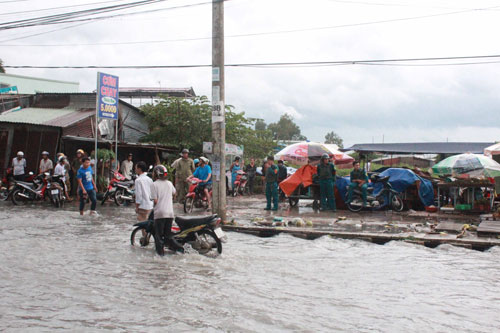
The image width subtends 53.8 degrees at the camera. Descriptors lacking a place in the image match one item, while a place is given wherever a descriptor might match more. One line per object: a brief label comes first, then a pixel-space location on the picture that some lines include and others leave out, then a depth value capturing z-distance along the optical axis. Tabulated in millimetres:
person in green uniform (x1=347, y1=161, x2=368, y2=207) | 15711
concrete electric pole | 12297
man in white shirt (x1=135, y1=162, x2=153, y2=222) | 9614
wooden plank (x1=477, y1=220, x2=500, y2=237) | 10562
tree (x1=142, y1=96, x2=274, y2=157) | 24719
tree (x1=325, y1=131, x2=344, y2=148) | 70212
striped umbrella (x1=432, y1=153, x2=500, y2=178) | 15114
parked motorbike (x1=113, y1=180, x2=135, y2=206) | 17478
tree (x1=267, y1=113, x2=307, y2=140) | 66812
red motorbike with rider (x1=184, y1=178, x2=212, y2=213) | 15387
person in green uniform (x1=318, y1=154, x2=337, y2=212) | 15794
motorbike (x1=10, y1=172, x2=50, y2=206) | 16812
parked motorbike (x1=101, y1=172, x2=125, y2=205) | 17422
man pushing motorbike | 8562
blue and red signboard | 18531
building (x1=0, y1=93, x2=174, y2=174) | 20688
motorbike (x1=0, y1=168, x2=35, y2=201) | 18739
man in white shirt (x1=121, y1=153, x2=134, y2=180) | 19828
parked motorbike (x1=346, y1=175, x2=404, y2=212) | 15719
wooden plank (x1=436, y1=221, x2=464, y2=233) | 11242
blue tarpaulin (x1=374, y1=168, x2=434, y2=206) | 15758
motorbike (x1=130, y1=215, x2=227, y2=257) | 8734
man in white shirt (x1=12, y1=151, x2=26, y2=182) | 18422
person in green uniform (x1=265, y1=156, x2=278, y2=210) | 16109
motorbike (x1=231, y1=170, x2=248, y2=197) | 23562
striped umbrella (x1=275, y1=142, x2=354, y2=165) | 18688
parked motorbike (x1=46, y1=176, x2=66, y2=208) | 16547
